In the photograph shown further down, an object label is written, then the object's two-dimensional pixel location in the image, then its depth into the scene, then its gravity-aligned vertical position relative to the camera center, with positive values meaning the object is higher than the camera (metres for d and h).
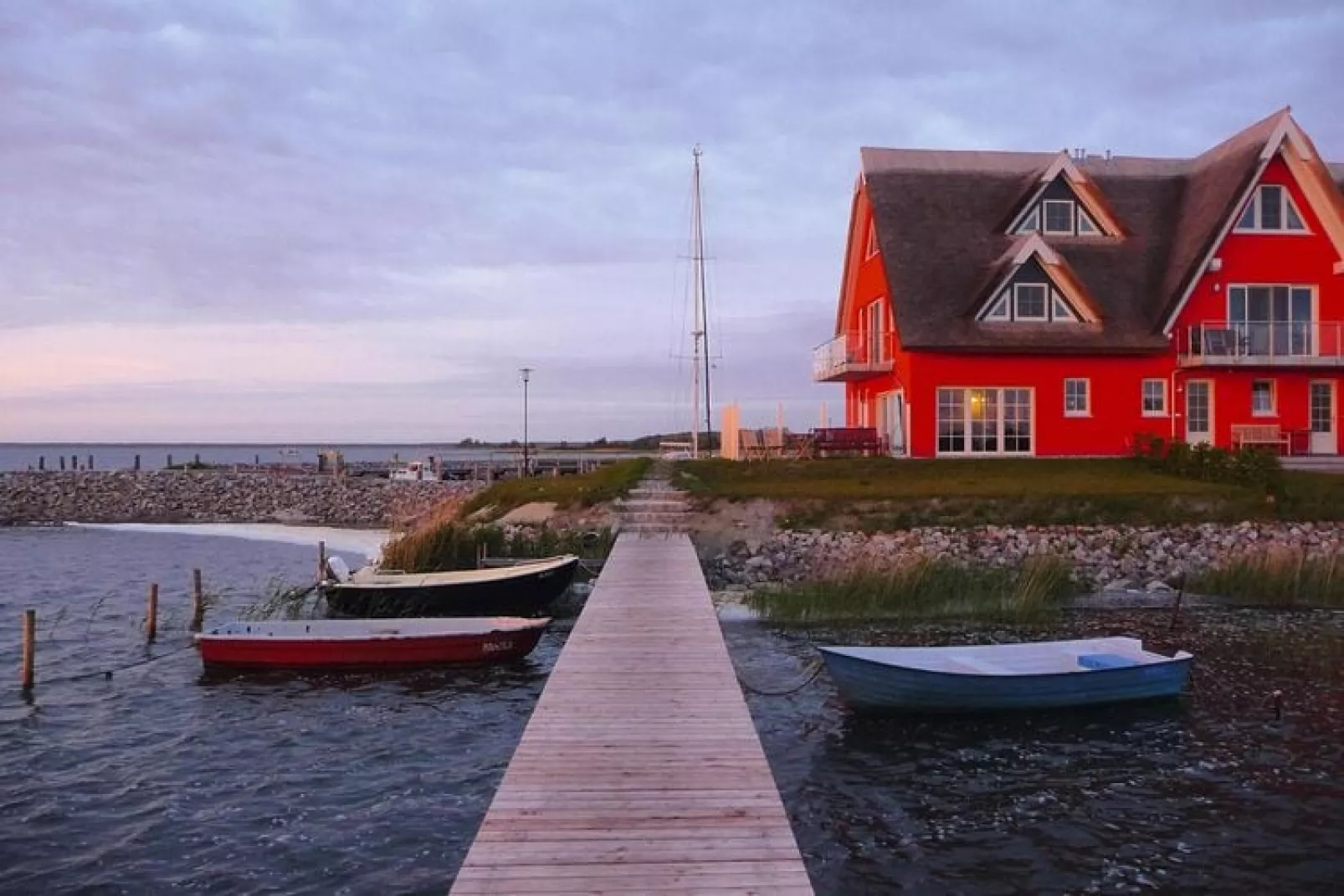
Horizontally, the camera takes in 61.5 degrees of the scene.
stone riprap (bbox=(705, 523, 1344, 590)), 22.73 -2.08
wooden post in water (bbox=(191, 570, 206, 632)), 20.78 -2.79
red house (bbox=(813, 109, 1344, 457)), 30.78 +3.70
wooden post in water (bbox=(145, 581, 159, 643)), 19.45 -2.78
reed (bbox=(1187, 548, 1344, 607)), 20.94 -2.54
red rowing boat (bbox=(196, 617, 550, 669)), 16.25 -2.76
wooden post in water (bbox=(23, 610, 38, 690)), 15.77 -2.62
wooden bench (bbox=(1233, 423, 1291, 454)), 31.33 +0.26
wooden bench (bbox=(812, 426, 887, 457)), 31.80 +0.25
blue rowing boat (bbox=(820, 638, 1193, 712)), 12.97 -2.70
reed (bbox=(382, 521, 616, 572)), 22.14 -1.89
